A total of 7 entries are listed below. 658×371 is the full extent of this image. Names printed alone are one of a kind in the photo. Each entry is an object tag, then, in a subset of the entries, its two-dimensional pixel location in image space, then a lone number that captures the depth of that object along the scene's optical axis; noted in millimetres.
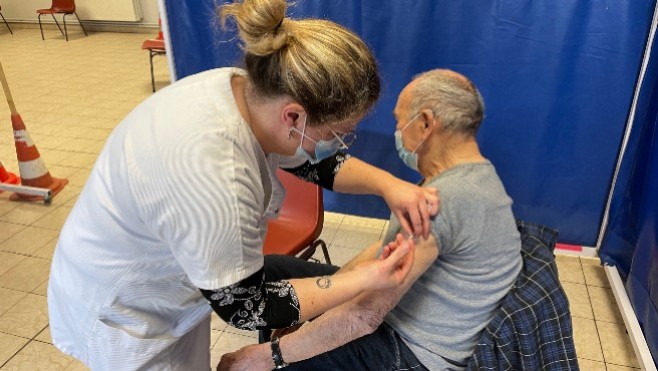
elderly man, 1104
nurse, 807
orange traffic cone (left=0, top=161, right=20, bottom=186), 3316
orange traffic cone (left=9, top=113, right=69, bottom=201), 3180
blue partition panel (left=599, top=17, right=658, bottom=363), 1911
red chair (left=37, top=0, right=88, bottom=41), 7512
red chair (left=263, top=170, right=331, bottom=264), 1893
